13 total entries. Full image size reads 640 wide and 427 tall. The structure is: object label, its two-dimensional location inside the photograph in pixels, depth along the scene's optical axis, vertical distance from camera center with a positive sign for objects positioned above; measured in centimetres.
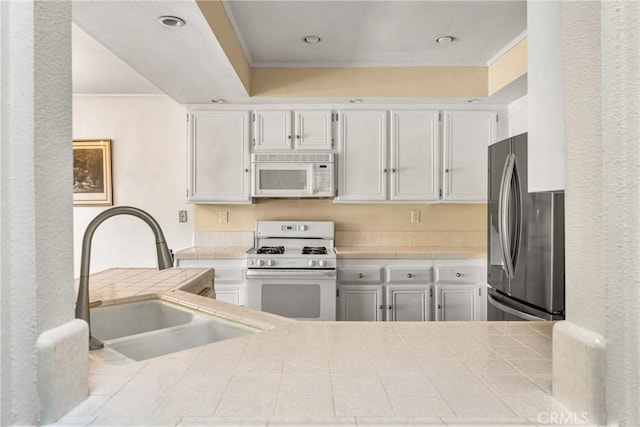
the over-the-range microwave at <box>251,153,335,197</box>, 346 +31
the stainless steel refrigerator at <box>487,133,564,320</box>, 211 -19
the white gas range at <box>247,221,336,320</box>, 320 -58
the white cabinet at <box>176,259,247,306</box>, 330 -53
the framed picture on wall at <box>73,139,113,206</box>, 396 +39
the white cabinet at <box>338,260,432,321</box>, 329 -65
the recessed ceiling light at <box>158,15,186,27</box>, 192 +91
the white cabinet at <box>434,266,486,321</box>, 331 -67
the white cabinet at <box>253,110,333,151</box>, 351 +70
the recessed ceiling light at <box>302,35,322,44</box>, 284 +121
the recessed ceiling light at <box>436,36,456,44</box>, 283 +120
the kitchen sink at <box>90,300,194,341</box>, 147 -39
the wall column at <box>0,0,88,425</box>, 56 -1
